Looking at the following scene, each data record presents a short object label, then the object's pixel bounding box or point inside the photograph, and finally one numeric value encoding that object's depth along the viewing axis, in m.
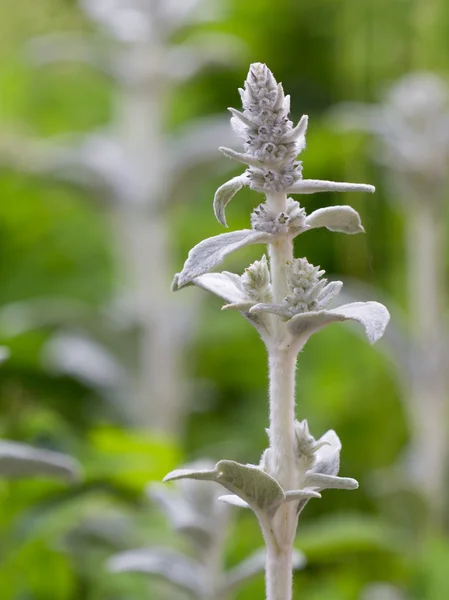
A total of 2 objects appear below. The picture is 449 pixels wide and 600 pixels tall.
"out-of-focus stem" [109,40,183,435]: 2.68
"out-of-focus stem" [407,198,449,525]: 2.42
